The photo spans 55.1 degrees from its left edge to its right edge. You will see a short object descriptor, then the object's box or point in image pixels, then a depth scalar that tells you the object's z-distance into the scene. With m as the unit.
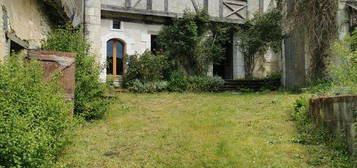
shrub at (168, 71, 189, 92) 11.79
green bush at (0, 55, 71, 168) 2.97
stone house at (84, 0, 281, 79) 12.01
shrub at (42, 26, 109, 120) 6.23
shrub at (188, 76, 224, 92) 12.05
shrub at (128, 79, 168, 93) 11.32
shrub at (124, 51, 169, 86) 11.97
